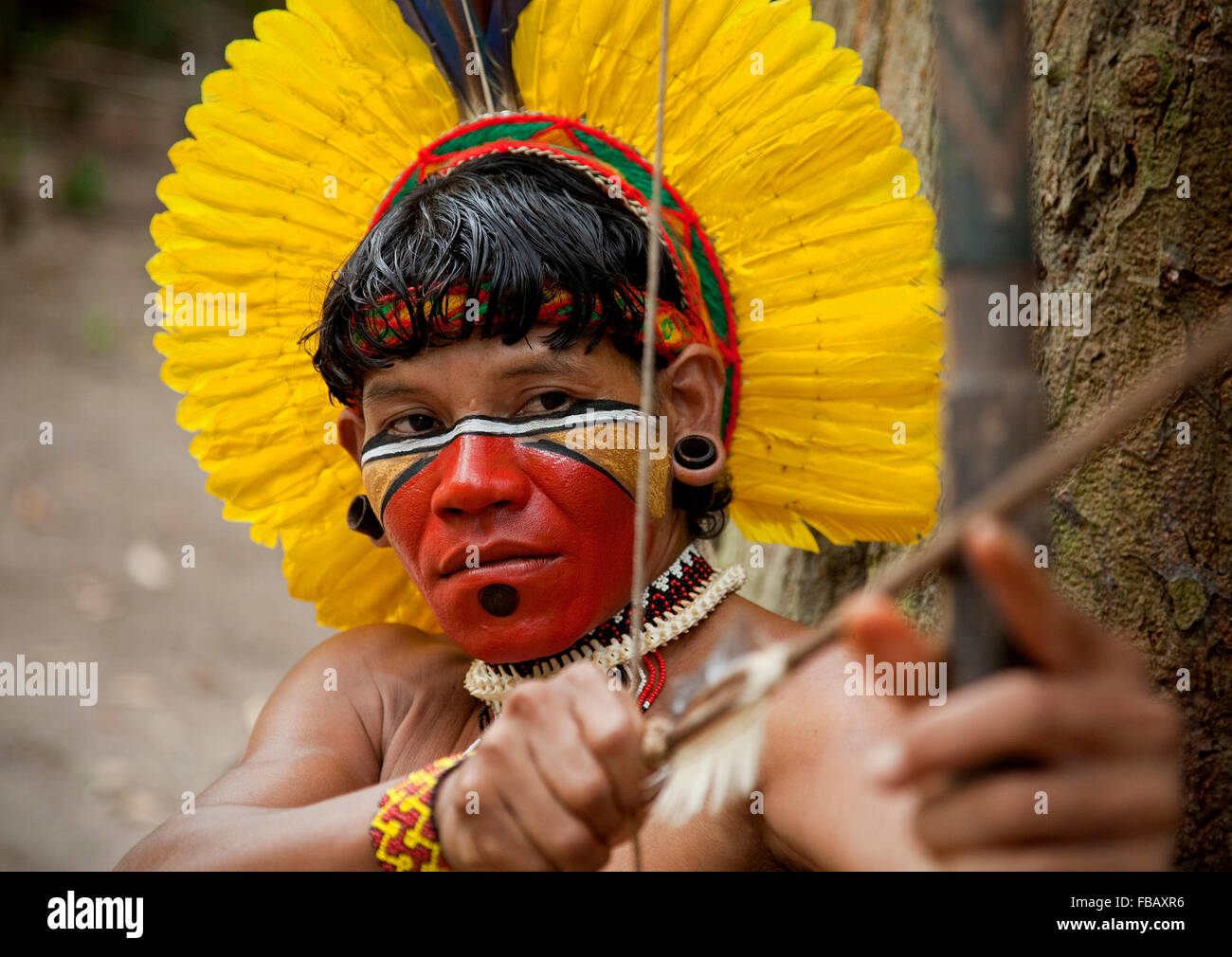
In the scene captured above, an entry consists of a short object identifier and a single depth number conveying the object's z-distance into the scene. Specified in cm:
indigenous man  173
